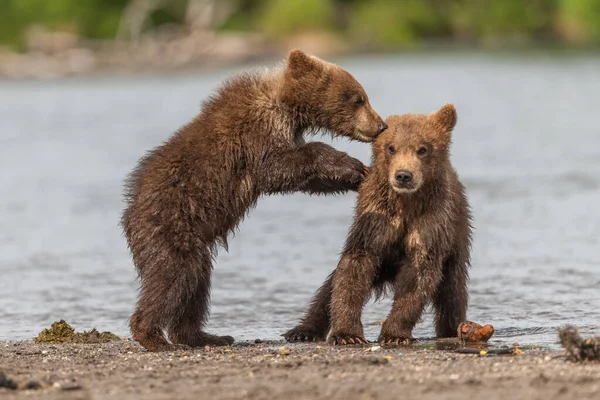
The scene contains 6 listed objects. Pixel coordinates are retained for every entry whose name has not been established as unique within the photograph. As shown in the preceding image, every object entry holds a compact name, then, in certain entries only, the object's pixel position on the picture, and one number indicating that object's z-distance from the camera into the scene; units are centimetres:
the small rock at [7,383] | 1184
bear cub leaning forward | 1546
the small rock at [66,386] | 1189
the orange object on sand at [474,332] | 1559
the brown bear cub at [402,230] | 1544
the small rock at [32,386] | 1186
